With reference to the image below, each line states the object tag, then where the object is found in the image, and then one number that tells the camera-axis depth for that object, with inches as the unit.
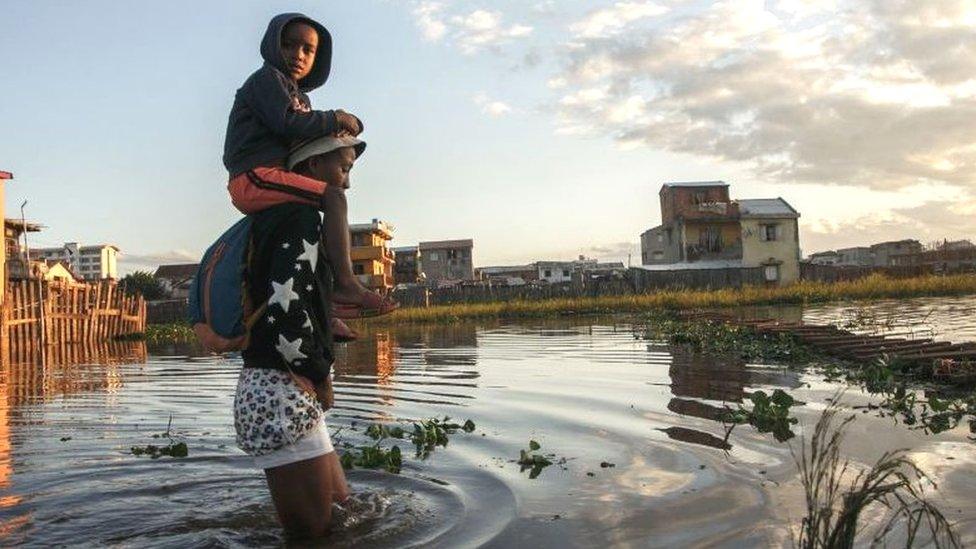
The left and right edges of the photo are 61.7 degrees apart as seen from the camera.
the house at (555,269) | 4079.7
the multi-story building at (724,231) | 2181.3
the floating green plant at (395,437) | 190.7
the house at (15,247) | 1382.9
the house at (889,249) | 3672.2
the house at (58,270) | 2050.9
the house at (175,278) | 3193.9
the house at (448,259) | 3809.1
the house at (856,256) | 4037.2
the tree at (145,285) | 2997.0
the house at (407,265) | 3521.2
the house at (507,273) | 4124.0
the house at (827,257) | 4252.0
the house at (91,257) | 3850.9
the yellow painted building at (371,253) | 2568.9
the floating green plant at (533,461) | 175.8
